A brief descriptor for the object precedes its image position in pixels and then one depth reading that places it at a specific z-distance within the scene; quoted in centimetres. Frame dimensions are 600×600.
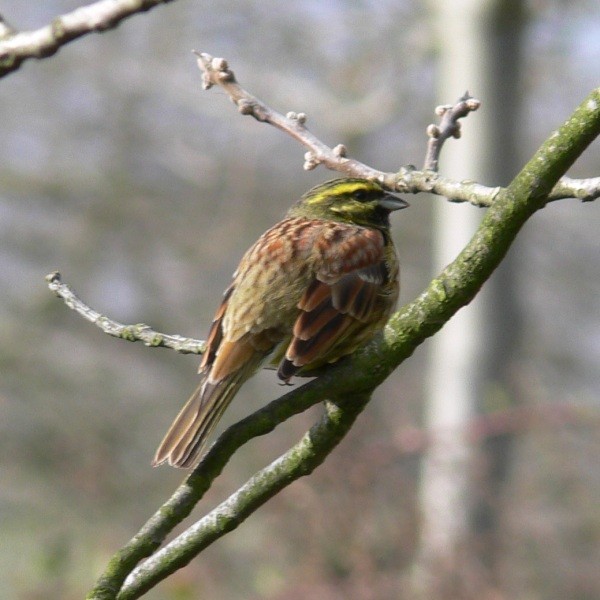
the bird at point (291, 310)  750
